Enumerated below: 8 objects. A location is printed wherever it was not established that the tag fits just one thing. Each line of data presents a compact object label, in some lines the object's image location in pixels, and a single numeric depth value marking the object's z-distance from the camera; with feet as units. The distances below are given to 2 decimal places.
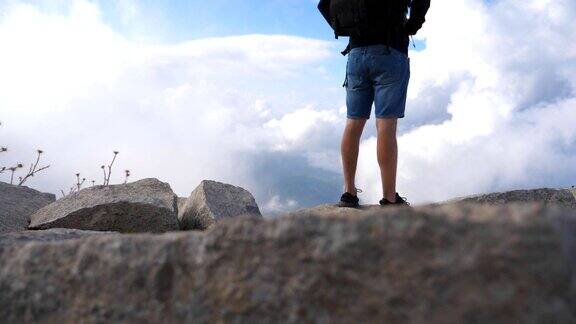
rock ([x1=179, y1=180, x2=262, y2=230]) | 16.19
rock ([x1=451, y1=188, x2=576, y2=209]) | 17.07
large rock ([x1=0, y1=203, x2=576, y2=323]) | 4.15
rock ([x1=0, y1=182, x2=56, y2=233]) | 17.04
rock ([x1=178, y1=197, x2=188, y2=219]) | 18.58
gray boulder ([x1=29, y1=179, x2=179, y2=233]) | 15.85
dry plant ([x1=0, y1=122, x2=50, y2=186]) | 26.45
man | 13.96
